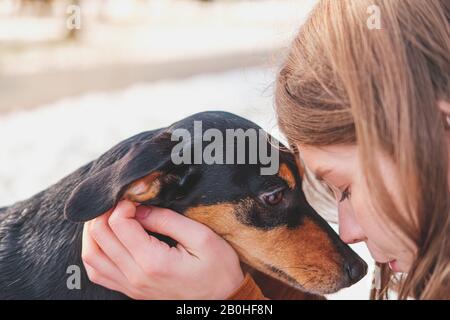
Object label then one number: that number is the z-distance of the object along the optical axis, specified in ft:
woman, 2.72
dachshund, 2.97
